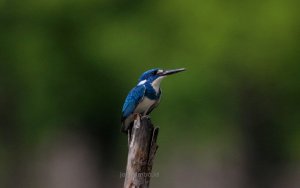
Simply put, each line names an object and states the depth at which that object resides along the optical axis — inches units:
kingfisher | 891.6
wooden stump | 772.0
